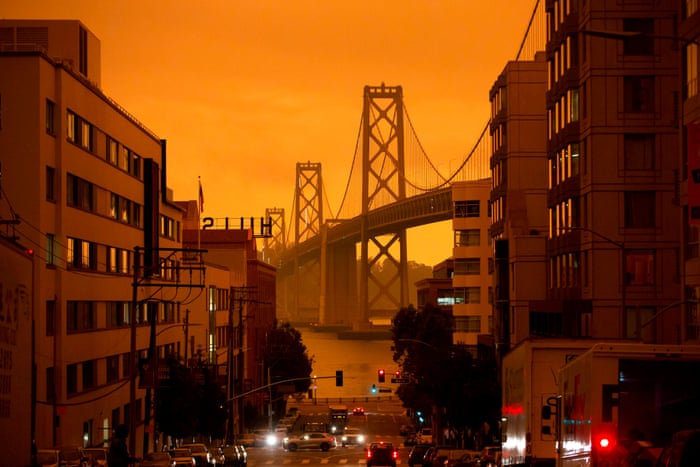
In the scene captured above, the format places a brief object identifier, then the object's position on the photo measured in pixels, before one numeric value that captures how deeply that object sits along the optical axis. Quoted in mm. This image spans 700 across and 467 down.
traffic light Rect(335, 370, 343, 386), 79756
